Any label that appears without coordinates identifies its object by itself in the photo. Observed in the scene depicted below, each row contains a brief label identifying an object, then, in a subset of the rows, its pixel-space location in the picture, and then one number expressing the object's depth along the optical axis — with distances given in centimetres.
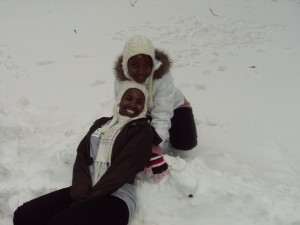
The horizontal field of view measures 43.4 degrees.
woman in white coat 283
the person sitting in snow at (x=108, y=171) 230
